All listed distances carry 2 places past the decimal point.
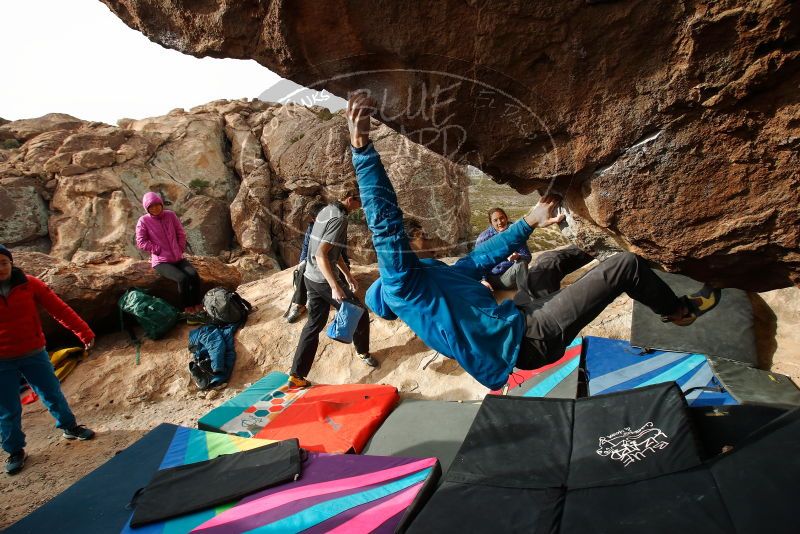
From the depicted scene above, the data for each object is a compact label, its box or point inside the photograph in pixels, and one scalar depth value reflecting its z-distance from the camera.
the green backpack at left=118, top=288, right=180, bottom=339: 5.94
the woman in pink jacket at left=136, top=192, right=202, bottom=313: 5.60
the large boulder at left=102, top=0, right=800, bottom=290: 1.76
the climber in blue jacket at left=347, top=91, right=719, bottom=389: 1.92
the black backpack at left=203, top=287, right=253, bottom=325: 5.92
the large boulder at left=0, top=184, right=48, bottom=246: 12.82
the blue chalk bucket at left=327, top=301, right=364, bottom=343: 3.96
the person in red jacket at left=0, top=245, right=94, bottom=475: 3.62
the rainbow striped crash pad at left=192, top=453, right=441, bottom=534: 2.39
